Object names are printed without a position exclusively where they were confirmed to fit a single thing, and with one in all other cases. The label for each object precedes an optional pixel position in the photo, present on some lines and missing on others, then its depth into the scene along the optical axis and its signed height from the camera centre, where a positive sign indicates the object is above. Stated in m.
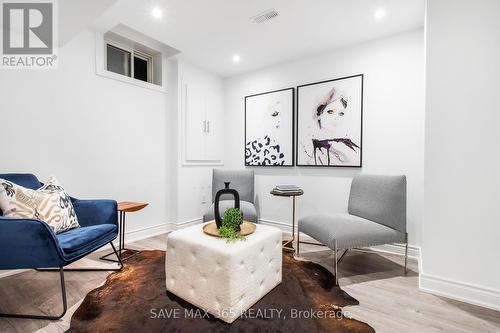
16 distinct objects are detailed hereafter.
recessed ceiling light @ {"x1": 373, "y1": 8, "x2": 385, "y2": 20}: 2.39 +1.47
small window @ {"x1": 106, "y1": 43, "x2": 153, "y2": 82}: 3.11 +1.33
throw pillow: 1.78 -0.32
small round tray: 1.81 -0.51
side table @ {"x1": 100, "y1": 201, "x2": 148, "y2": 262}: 2.57 -0.60
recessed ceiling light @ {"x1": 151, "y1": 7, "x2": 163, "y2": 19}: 2.42 +1.49
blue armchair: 1.58 -0.56
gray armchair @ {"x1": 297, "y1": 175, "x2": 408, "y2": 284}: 2.15 -0.55
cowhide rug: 1.52 -1.00
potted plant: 1.74 -0.45
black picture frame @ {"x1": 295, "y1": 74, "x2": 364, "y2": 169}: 3.01 +0.38
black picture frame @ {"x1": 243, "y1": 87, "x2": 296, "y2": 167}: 3.54 +0.48
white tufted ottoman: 1.54 -0.71
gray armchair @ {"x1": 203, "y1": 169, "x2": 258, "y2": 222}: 3.64 -0.28
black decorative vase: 1.90 -0.34
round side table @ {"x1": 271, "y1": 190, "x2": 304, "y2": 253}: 2.98 -0.38
